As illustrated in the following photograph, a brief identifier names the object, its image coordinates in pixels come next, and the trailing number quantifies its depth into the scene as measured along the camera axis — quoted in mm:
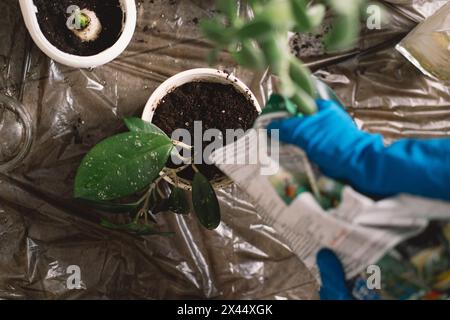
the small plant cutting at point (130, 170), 944
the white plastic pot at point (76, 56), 1032
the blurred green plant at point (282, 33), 542
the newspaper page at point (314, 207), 700
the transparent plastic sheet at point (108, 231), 1169
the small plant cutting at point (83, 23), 1055
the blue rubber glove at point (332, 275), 776
